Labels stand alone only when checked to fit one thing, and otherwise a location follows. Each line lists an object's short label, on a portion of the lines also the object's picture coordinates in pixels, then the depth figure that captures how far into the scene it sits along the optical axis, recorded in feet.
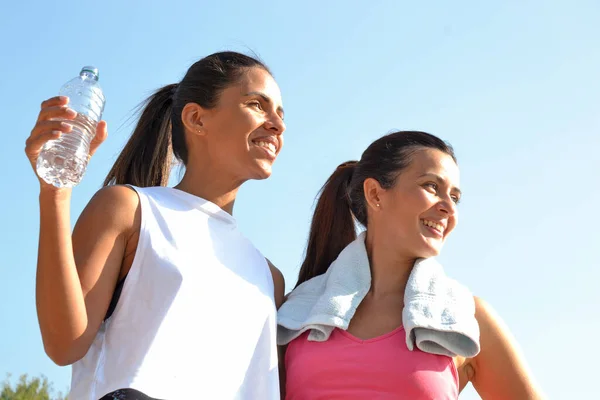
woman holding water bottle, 11.33
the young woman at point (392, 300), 13.76
